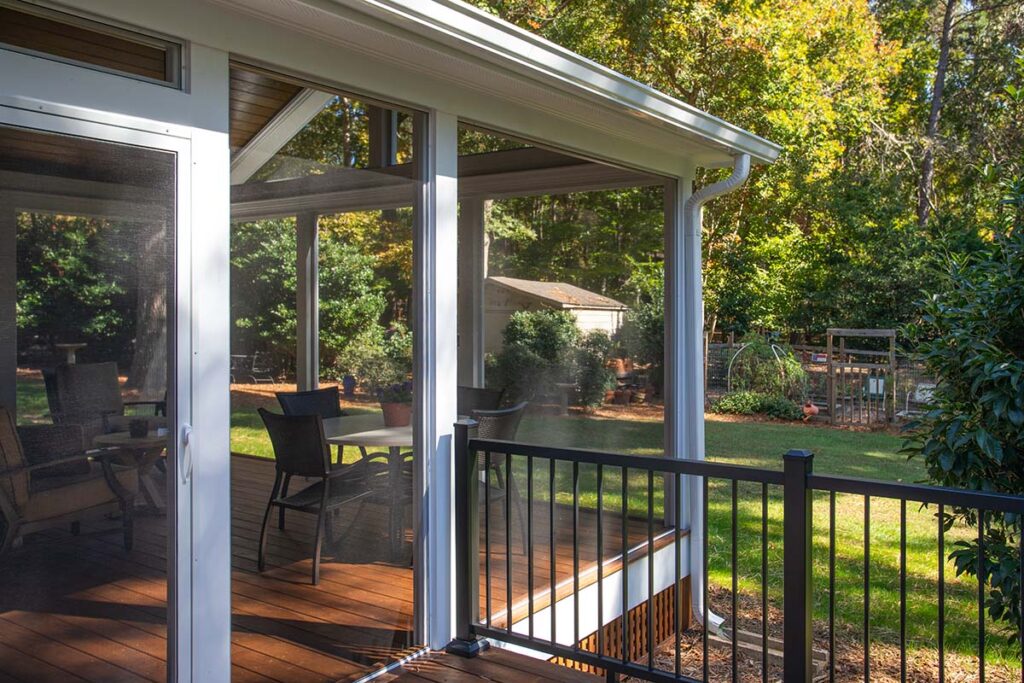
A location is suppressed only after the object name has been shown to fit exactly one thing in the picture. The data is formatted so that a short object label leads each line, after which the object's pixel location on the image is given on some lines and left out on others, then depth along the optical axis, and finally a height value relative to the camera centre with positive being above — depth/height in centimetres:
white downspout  501 +8
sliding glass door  201 -12
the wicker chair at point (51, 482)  200 -32
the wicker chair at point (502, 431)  367 -35
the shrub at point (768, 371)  1216 -29
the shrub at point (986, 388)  323 -15
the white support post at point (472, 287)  350 +28
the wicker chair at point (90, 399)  207 -12
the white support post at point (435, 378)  320 -10
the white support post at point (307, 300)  271 +17
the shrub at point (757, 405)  1177 -77
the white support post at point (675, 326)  500 +15
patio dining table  295 -32
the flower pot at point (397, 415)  312 -23
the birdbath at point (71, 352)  208 +1
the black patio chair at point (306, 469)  268 -38
